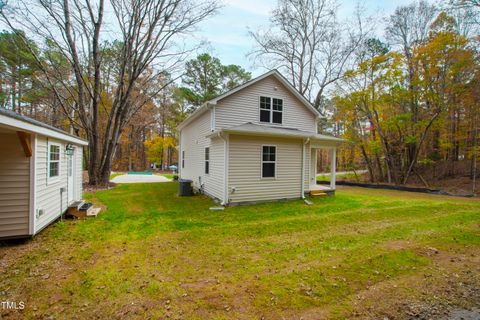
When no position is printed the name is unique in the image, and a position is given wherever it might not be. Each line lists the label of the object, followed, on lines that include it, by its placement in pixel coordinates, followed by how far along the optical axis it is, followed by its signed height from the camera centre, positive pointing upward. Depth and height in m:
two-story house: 8.07 +0.67
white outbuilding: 4.17 -0.45
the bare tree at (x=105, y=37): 10.31 +6.25
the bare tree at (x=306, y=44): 16.69 +9.41
